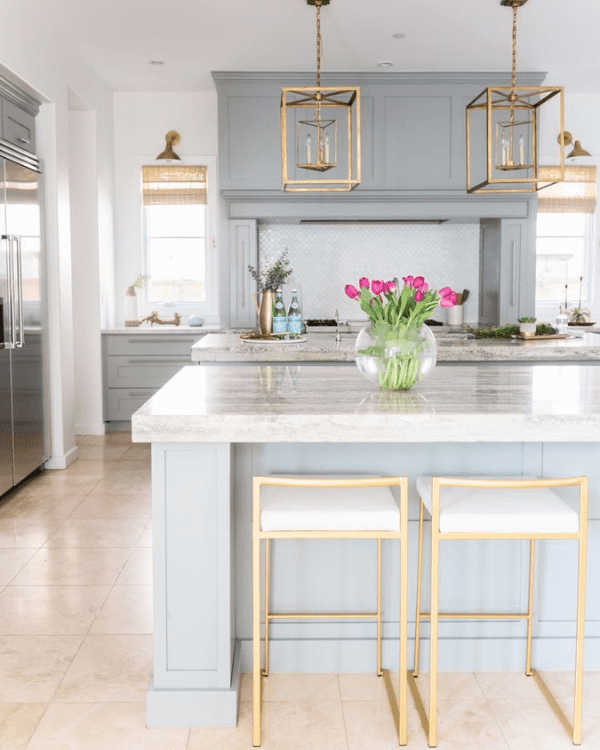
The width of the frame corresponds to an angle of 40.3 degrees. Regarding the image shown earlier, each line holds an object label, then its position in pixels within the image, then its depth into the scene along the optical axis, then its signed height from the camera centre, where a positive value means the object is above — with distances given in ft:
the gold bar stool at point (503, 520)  6.86 -1.86
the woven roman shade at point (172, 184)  23.52 +3.29
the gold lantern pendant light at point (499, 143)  20.88 +3.99
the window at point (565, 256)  24.27 +1.22
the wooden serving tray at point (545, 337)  15.83 -0.77
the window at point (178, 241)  23.62 +1.68
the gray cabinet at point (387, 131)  20.93 +4.28
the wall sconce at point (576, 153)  22.18 +3.93
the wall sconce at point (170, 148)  22.35 +4.14
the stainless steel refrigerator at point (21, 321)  14.73 -0.41
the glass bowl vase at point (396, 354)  8.40 -0.58
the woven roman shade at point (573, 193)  23.90 +3.04
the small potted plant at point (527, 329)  15.83 -0.61
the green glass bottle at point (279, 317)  16.15 -0.37
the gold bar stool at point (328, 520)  6.84 -1.85
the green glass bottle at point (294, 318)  16.11 -0.39
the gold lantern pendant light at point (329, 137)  20.59 +4.04
